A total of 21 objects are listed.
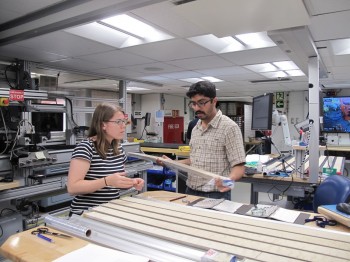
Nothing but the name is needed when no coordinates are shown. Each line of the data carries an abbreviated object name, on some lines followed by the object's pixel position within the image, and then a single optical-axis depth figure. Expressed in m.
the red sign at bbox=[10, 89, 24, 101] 2.70
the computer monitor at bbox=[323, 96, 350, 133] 6.44
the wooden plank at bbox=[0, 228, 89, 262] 0.94
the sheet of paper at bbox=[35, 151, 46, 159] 2.86
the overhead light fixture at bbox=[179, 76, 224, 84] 5.79
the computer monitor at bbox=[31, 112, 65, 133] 3.90
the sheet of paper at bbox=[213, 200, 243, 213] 1.34
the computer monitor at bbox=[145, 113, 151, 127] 7.68
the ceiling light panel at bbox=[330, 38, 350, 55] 3.25
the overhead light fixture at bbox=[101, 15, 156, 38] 2.66
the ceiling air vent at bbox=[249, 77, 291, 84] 5.94
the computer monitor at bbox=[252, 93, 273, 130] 2.70
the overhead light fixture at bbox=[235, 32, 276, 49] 3.12
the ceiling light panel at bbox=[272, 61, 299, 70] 4.48
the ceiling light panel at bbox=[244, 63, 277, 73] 4.63
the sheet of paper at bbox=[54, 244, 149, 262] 0.85
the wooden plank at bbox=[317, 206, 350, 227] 1.17
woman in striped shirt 1.42
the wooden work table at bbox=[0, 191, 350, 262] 0.85
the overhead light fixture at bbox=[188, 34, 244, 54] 3.19
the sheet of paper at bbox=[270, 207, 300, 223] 1.23
